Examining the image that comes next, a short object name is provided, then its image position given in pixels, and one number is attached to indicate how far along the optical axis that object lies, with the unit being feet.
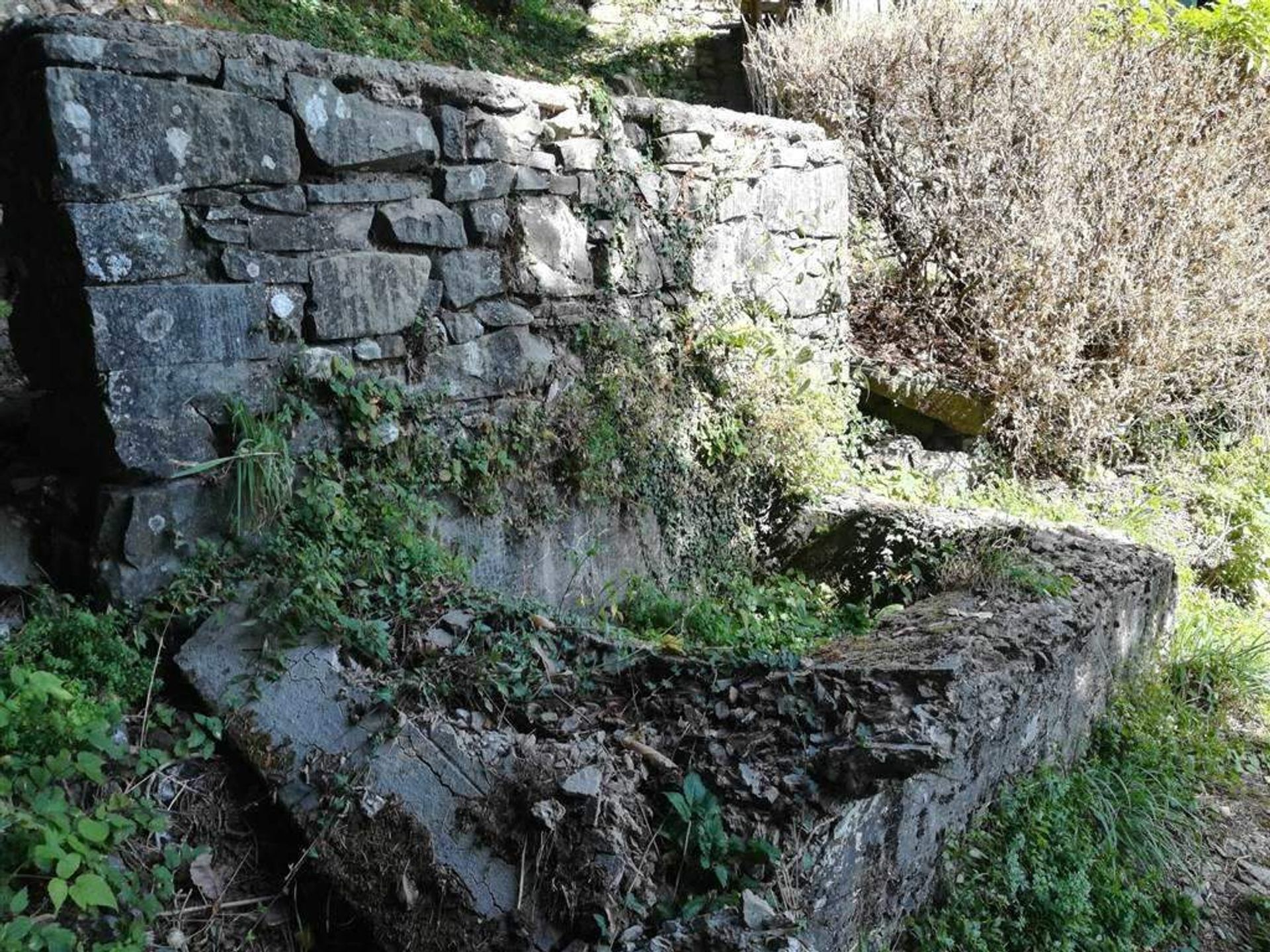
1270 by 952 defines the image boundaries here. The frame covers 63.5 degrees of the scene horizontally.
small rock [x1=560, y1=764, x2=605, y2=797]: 8.10
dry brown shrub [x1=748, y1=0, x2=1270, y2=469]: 21.02
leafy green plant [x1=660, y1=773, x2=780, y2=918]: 8.00
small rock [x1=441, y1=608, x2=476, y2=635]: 10.08
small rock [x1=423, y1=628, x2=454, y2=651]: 9.78
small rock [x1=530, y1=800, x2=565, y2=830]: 7.95
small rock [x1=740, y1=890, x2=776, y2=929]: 7.45
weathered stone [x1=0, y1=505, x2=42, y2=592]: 9.86
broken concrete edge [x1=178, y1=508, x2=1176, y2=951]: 7.93
